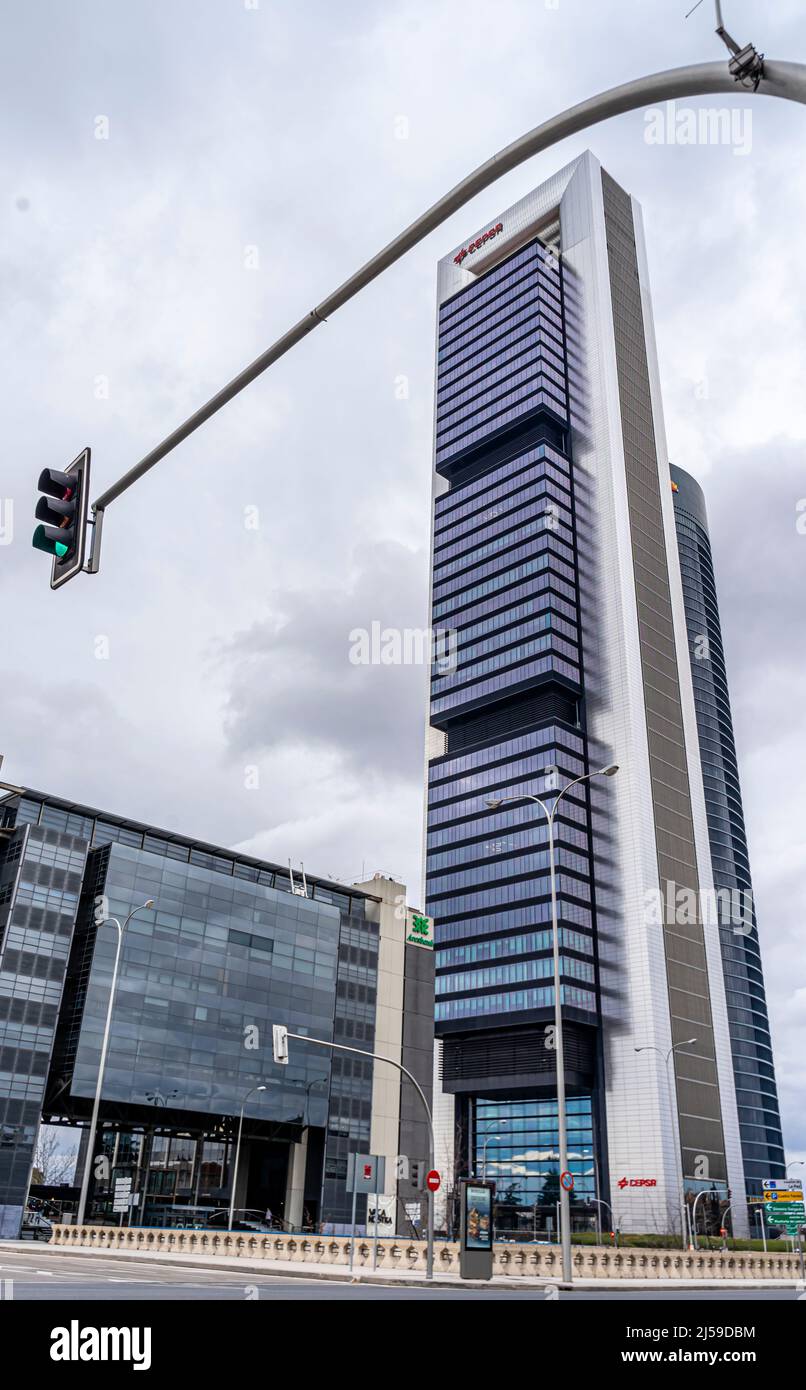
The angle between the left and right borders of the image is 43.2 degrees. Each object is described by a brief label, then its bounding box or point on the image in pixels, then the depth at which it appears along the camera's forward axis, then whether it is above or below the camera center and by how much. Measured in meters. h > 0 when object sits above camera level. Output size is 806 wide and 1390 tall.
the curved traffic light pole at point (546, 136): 7.20 +7.99
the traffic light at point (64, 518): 11.65 +6.87
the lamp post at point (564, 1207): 28.78 -0.21
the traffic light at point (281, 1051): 32.30 +4.02
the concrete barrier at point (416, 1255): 35.34 -2.10
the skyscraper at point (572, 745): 120.12 +54.92
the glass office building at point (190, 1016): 73.44 +12.58
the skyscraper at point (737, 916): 174.12 +48.16
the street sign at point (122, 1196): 38.47 -0.36
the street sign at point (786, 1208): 46.31 -0.09
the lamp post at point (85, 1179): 43.53 +0.21
